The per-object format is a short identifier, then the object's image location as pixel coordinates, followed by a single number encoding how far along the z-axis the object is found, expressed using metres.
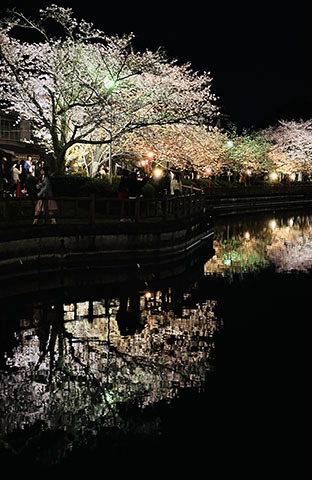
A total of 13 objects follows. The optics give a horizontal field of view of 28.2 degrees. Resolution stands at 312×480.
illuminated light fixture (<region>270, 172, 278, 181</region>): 82.52
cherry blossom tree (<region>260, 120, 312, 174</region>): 81.50
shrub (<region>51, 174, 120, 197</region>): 25.72
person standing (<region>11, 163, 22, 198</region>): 25.67
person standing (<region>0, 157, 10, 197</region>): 23.34
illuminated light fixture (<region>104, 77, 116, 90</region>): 27.19
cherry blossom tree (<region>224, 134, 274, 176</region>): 62.62
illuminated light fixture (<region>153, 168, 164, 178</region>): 33.49
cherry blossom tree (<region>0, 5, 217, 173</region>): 26.56
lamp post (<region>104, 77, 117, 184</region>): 26.53
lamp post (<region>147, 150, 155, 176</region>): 35.74
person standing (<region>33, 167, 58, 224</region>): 20.09
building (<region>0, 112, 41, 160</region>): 46.38
